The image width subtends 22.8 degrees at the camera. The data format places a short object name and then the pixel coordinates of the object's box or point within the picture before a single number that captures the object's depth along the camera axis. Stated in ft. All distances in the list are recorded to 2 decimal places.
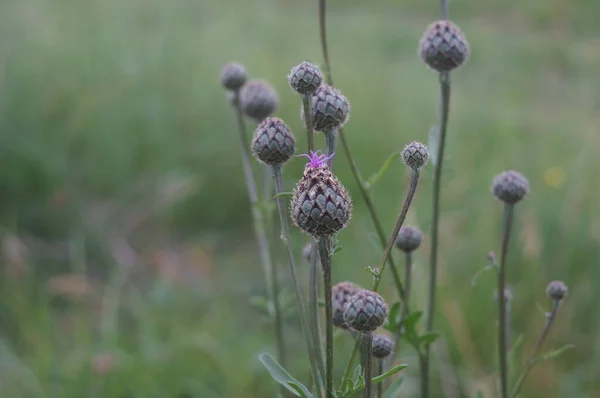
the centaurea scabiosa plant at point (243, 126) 2.33
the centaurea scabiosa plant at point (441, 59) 2.13
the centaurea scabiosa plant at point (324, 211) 1.82
